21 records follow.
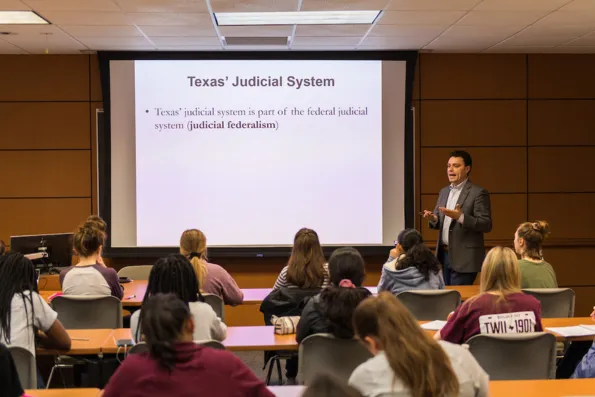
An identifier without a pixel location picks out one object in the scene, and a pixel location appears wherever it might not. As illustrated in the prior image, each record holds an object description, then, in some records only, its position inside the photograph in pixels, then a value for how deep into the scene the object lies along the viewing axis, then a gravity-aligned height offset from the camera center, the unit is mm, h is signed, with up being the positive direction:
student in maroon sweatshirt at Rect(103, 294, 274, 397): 2092 -578
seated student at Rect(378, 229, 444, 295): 4746 -654
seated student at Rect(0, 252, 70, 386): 3207 -599
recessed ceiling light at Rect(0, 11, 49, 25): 5858 +1332
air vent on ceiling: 6988 +1336
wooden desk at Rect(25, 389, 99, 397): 2785 -858
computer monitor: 5883 -589
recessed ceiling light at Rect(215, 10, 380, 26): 6074 +1373
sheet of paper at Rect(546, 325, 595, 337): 3873 -877
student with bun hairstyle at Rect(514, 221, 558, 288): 4871 -599
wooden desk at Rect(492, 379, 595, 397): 2807 -875
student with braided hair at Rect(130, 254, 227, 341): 3203 -510
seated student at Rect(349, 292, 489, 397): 2100 -559
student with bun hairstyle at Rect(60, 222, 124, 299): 4719 -643
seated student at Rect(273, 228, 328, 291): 4445 -573
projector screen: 7445 +271
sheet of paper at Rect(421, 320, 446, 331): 4017 -870
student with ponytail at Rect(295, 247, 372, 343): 3191 -583
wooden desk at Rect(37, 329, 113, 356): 3641 -887
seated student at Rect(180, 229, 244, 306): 4809 -676
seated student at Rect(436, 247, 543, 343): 3459 -648
